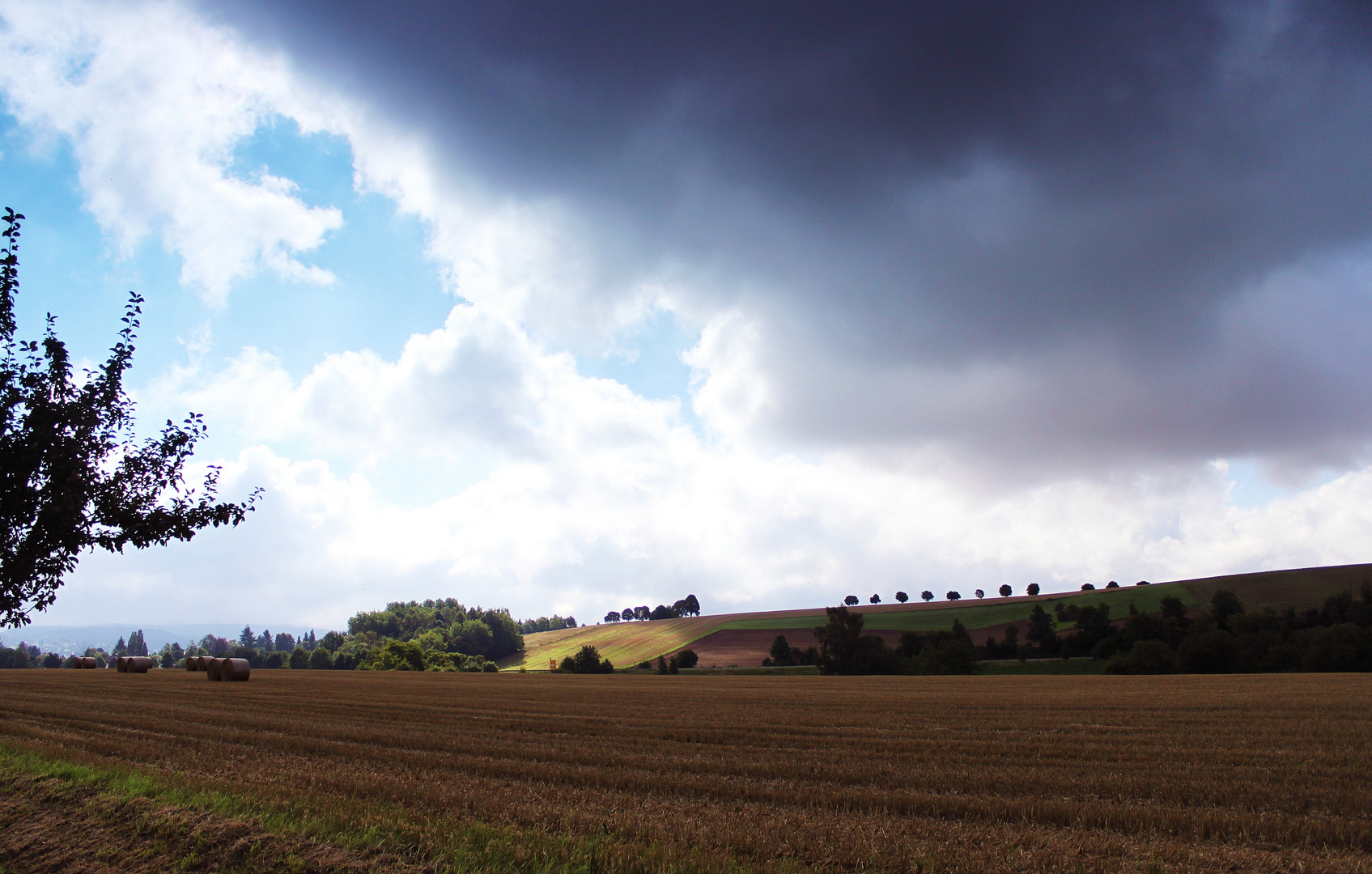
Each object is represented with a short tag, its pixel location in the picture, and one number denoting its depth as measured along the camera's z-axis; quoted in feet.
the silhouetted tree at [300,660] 467.44
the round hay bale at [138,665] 231.50
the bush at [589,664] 361.51
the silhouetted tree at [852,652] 307.58
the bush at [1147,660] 251.60
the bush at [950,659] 289.53
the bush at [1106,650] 283.79
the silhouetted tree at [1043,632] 313.12
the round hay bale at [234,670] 174.50
